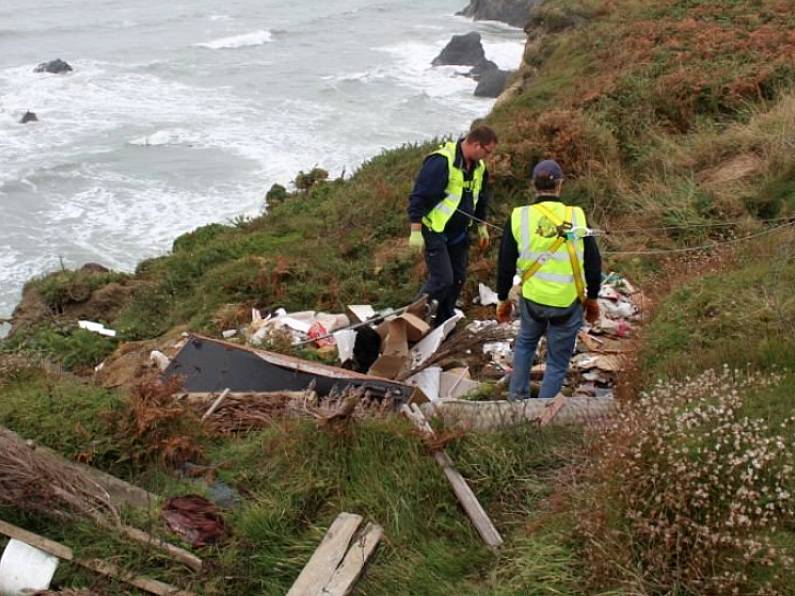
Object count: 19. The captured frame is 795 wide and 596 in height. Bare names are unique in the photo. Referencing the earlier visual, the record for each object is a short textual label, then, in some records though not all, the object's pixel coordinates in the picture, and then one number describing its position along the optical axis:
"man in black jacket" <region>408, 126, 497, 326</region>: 6.82
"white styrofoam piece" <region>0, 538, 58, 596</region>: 4.12
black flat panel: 6.09
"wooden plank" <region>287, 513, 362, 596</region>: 3.89
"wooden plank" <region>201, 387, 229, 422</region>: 5.61
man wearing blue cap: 5.35
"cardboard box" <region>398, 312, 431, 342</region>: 6.96
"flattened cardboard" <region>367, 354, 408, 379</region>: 6.54
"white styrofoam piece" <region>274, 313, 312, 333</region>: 8.12
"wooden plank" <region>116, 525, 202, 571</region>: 4.14
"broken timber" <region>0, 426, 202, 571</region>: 4.32
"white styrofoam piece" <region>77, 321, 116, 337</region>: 10.18
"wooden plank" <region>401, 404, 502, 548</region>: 4.16
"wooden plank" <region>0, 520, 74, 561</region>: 4.20
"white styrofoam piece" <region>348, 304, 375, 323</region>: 8.25
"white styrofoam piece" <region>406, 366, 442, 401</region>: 6.32
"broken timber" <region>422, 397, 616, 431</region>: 4.95
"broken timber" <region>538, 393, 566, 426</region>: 4.99
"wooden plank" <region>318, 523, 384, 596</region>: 3.84
